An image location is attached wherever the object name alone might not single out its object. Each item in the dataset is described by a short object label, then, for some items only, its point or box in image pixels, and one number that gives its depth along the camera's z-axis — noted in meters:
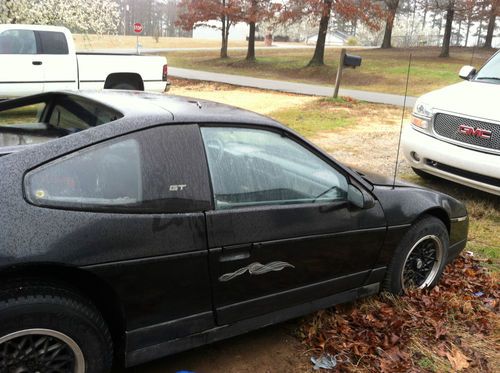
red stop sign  24.69
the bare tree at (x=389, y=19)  26.14
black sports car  2.12
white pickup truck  10.18
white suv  5.25
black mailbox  13.11
